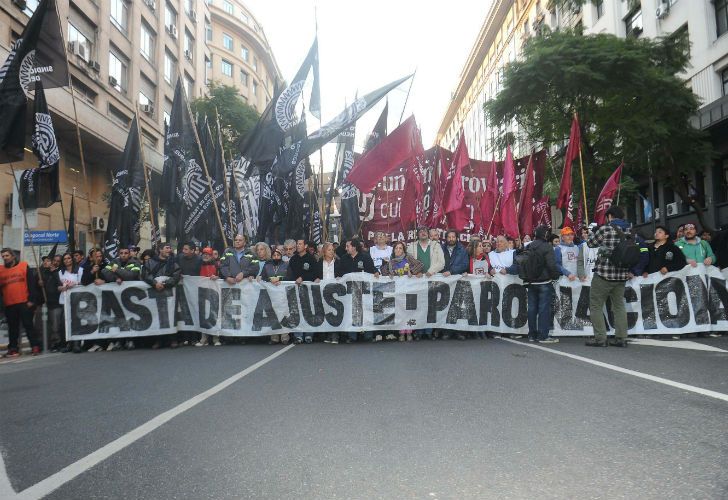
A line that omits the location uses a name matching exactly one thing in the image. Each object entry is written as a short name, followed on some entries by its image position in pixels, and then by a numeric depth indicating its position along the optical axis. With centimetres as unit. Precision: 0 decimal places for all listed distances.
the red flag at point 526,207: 1377
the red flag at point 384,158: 1166
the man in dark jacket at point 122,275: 1010
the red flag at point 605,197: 1380
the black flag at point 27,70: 949
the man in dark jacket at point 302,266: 1034
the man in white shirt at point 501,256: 1052
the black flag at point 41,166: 990
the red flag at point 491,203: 1373
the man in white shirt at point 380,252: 1130
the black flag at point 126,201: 1245
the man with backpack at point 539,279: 905
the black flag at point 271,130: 1213
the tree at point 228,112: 3127
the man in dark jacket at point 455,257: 1043
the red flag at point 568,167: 1283
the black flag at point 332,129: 1221
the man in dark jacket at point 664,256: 954
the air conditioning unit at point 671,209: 2535
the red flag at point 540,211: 1413
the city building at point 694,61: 2117
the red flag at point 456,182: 1296
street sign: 1345
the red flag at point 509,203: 1308
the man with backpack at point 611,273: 799
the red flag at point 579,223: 1456
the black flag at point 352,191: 1402
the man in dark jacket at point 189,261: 1054
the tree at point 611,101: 1886
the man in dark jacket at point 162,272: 1004
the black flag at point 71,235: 1212
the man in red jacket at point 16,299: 967
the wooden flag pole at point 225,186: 1317
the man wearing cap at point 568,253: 1027
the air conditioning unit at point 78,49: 2338
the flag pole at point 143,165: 1251
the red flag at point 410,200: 1302
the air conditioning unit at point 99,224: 2528
